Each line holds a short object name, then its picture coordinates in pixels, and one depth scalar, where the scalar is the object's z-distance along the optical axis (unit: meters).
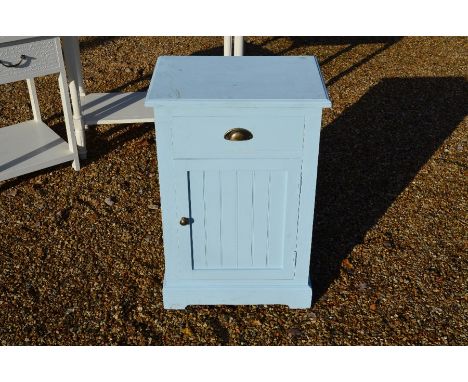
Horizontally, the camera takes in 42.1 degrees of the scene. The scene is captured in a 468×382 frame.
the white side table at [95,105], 4.68
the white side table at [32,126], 4.09
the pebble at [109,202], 4.37
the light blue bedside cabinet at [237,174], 2.77
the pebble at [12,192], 4.47
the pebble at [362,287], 3.60
